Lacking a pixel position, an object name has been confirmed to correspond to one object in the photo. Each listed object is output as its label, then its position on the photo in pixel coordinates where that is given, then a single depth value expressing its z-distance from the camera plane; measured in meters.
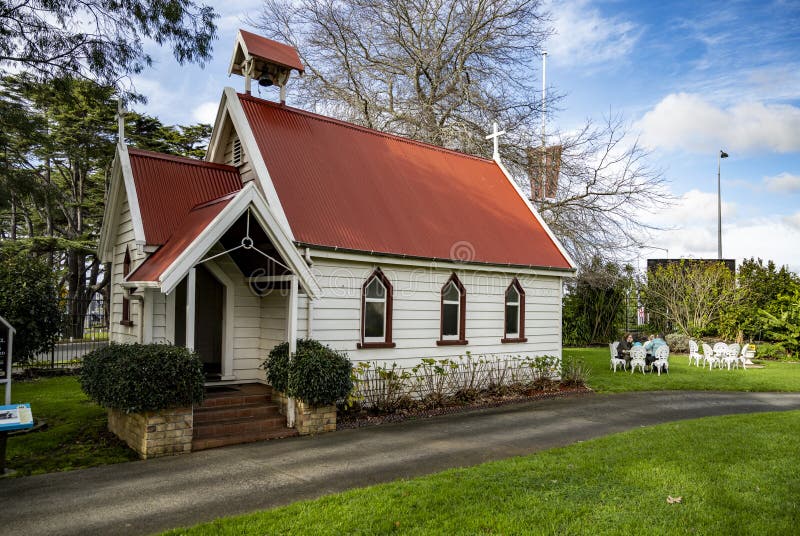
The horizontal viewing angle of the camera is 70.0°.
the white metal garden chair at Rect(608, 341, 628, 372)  21.51
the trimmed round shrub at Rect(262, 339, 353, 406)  10.61
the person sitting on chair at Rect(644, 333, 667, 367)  21.23
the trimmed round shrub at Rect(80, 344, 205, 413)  8.96
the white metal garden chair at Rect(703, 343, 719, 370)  22.90
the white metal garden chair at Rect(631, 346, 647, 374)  20.72
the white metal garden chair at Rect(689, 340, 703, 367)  23.45
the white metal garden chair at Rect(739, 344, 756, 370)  22.92
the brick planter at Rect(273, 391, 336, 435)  10.80
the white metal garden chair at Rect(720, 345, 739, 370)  22.62
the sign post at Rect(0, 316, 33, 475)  7.95
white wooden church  11.14
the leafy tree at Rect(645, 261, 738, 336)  29.72
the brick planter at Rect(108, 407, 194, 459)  9.15
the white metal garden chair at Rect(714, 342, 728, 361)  23.03
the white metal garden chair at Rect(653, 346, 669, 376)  20.16
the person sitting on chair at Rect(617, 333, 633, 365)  21.97
